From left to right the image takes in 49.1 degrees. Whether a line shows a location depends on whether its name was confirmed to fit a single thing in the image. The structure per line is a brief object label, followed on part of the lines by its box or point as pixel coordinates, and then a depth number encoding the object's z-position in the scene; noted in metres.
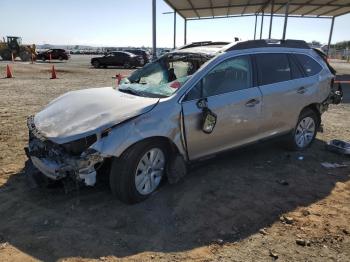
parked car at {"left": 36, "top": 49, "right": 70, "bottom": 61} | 43.56
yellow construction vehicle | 42.00
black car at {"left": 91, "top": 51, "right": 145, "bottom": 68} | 32.03
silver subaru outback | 4.00
